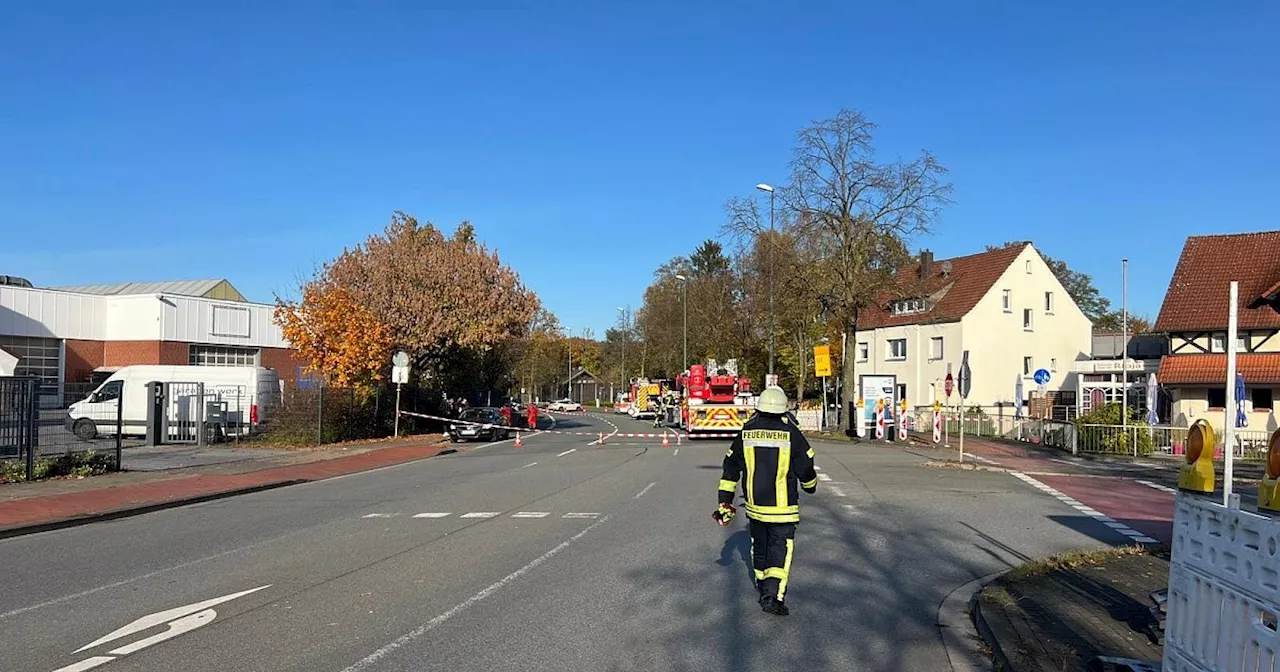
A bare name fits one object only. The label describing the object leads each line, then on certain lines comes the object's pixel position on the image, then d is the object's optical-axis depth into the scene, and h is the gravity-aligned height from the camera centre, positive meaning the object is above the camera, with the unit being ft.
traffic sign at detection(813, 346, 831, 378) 127.44 +1.99
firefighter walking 25.70 -2.92
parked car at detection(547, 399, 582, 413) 283.57 -10.39
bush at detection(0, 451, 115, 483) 58.13 -6.64
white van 97.44 -3.37
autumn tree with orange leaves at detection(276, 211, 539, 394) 106.73 +7.01
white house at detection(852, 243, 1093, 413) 163.84 +8.76
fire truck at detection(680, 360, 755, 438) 112.47 -3.16
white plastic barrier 14.30 -3.28
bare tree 122.93 +16.31
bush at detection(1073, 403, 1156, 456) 94.07 -5.09
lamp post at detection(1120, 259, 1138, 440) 94.19 -3.51
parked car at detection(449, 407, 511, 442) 117.39 -6.85
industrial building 162.20 +5.63
